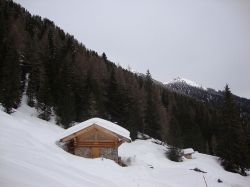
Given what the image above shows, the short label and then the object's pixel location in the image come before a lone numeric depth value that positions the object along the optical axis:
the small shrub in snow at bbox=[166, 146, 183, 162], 42.44
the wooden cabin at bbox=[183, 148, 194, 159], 47.19
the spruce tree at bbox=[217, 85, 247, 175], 42.88
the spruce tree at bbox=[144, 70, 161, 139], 60.96
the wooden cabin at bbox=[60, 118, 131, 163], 23.83
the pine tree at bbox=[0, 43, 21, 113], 35.12
